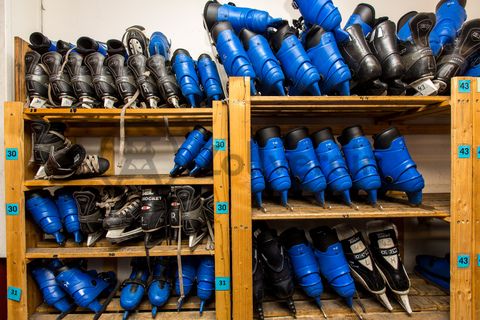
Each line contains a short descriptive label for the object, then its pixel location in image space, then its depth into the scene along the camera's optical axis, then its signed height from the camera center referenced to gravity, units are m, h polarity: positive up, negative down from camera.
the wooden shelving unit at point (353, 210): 0.95 -0.24
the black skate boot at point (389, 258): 1.07 -0.50
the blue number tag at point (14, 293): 1.01 -0.60
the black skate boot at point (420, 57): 1.01 +0.45
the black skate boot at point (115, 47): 1.12 +0.56
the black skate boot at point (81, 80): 1.08 +0.38
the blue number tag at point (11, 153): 0.99 +0.03
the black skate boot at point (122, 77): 1.08 +0.39
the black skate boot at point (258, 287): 1.03 -0.59
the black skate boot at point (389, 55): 1.01 +0.46
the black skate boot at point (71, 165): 0.97 -0.02
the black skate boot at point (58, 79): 1.07 +0.39
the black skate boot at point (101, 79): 1.07 +0.38
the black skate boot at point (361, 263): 1.08 -0.52
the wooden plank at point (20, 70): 1.13 +0.46
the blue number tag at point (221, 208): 1.00 -0.22
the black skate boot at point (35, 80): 1.08 +0.38
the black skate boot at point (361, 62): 0.99 +0.42
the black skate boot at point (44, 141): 1.02 +0.09
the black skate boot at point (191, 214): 1.06 -0.26
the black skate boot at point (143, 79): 1.07 +0.38
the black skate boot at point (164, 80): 1.08 +0.38
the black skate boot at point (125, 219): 1.02 -0.28
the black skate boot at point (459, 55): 1.04 +0.48
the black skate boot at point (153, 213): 1.05 -0.26
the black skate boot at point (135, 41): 1.17 +0.62
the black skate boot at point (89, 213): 1.07 -0.26
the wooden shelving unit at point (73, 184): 0.99 -0.19
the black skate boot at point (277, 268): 1.04 -0.52
